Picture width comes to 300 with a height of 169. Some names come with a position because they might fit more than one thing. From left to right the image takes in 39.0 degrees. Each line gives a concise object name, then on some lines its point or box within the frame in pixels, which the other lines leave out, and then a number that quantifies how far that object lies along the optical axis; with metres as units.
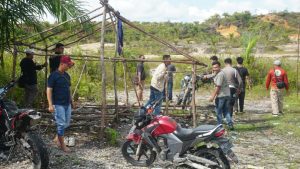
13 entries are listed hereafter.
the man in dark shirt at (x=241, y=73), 11.78
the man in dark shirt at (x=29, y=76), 9.03
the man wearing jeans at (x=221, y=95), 9.14
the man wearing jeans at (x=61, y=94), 6.65
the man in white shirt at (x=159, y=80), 9.70
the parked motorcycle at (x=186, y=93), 11.74
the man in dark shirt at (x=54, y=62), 9.08
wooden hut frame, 7.59
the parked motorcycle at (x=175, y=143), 5.82
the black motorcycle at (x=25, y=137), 5.65
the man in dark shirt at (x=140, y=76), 13.07
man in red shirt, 11.47
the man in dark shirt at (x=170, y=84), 13.67
